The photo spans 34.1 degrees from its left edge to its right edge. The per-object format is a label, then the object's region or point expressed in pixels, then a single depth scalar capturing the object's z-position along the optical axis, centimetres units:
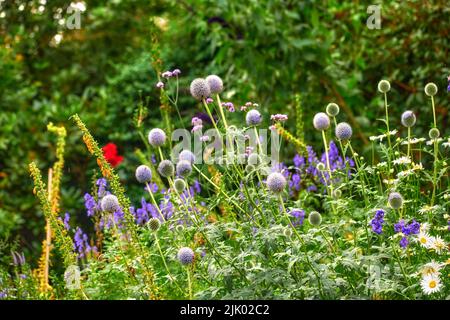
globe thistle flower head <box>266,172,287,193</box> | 214
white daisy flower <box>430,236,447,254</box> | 228
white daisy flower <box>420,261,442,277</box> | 212
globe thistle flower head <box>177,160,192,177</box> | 235
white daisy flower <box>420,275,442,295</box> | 208
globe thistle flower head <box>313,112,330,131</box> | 256
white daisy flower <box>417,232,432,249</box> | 227
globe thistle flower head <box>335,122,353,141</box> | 251
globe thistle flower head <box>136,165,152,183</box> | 242
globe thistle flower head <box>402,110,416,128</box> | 259
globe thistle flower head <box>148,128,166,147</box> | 246
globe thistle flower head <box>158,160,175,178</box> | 235
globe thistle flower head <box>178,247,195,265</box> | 215
